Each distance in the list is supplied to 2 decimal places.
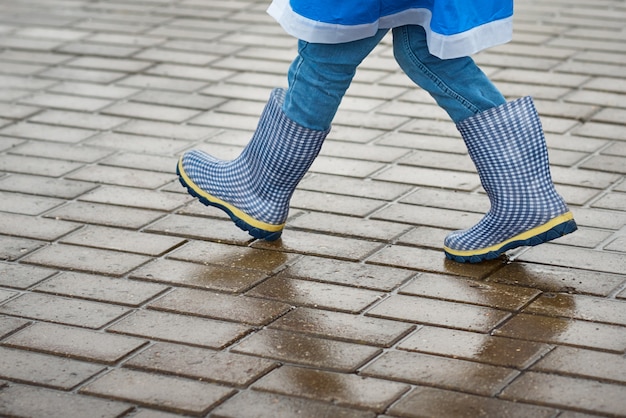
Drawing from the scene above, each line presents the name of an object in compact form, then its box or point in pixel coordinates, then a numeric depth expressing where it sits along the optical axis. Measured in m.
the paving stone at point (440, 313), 5.03
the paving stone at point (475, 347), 4.71
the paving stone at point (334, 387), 4.39
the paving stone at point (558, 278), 5.36
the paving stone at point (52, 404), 4.33
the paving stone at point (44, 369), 4.58
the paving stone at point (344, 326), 4.92
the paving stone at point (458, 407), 4.27
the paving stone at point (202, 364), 4.59
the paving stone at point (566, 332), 4.84
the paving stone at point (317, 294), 5.24
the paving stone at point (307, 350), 4.70
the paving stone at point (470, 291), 5.23
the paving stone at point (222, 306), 5.12
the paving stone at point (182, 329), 4.91
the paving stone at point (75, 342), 4.80
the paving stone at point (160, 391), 4.37
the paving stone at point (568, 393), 4.33
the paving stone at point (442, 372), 4.49
